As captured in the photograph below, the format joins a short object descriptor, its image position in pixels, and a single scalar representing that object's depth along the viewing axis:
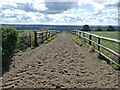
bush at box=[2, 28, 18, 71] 4.33
